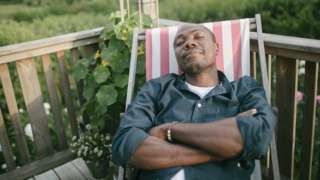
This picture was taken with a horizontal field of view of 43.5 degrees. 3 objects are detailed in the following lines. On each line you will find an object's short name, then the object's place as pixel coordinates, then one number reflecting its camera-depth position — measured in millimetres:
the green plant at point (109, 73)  3188
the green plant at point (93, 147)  3170
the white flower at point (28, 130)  3683
